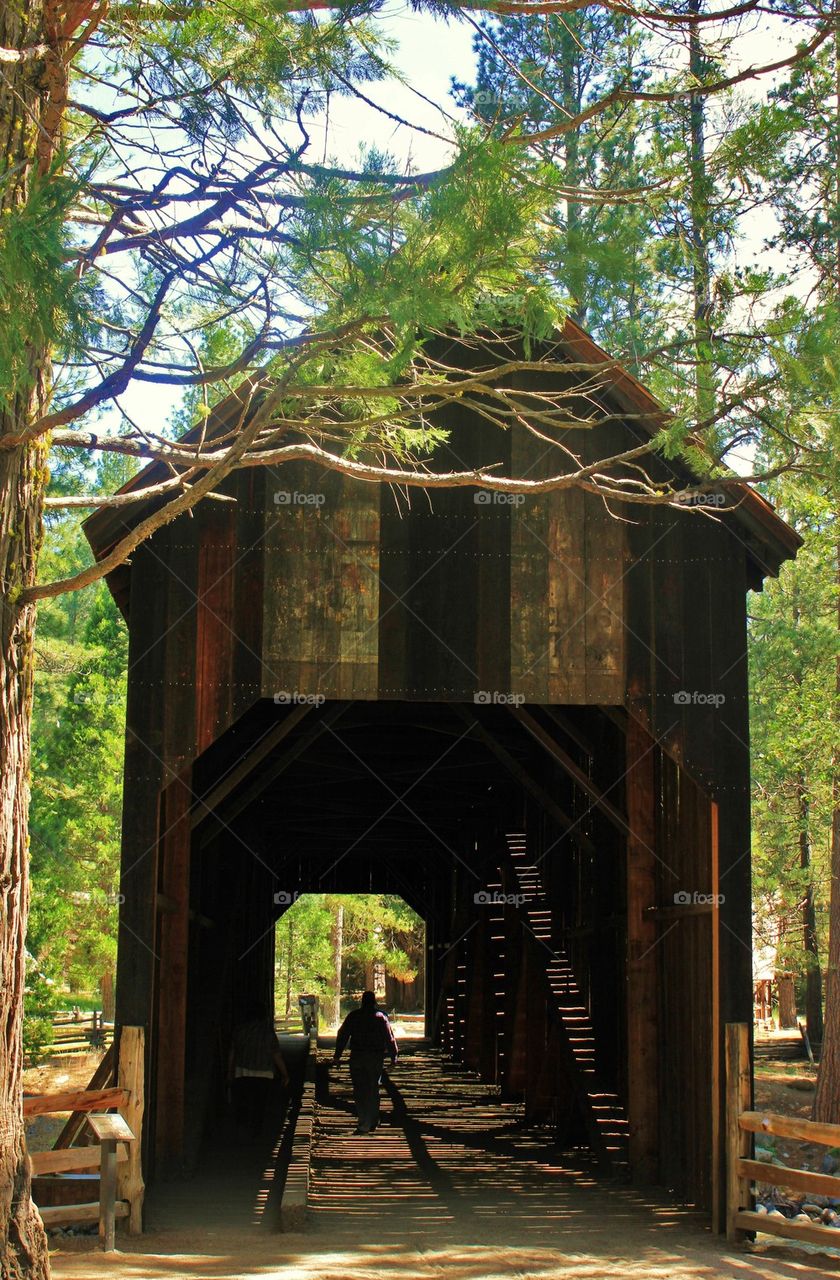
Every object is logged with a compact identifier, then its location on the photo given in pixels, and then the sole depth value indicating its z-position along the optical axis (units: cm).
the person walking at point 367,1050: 1491
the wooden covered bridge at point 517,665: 974
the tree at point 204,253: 585
